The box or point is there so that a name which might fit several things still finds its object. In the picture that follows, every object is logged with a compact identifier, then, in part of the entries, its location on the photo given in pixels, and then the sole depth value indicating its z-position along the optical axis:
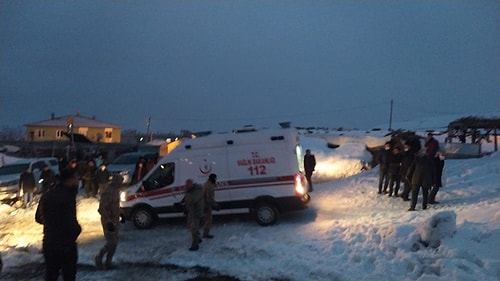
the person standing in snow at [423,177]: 12.37
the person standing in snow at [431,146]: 13.52
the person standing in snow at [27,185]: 16.38
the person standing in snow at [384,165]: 15.46
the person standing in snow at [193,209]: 10.32
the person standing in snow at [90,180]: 18.38
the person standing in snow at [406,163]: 14.48
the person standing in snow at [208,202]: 11.30
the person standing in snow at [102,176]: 17.52
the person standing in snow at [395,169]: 15.06
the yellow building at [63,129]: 62.06
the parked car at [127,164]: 20.28
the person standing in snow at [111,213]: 8.67
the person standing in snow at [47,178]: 16.56
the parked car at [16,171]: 17.12
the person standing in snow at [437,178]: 13.13
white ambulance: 12.40
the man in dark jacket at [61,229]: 5.73
